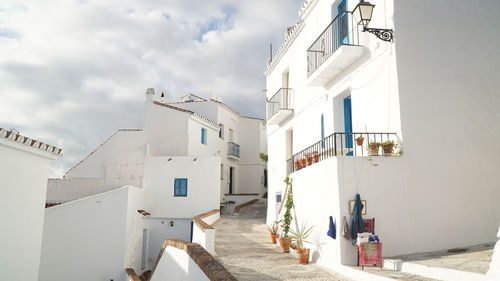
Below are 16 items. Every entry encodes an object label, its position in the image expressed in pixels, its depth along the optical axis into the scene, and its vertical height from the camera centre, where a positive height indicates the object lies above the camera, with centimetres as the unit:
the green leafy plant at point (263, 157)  2363 +247
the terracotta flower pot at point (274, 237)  1310 -128
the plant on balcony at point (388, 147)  873 +116
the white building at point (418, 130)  869 +163
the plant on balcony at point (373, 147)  877 +116
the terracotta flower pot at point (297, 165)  1240 +106
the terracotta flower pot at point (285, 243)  1148 -129
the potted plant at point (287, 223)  1150 -76
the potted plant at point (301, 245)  987 -122
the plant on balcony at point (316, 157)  1098 +116
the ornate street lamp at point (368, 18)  912 +418
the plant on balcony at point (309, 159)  1135 +115
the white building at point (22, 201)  834 -11
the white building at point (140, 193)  1562 +23
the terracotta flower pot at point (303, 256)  986 -143
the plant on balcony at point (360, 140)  940 +140
